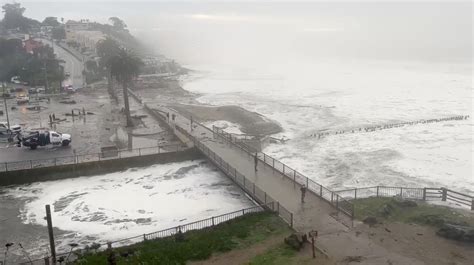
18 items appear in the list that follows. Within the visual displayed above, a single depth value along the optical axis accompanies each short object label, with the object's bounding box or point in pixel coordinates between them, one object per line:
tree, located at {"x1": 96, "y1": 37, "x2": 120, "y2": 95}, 73.68
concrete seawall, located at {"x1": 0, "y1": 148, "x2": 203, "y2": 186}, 33.84
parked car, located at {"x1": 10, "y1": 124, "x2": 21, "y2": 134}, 45.03
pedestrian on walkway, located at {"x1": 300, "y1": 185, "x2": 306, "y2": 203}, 26.58
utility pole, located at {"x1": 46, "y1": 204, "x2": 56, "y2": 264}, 20.08
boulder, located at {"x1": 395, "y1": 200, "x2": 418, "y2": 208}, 26.09
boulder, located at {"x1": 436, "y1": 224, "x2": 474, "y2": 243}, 21.81
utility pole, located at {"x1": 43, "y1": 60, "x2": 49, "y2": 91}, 73.09
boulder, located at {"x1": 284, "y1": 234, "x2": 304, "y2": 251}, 21.12
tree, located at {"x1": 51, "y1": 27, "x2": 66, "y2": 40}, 153.12
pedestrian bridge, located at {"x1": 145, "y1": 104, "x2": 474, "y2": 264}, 21.02
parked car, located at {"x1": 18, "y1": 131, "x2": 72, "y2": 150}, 39.69
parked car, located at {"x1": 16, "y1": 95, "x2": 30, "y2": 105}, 63.41
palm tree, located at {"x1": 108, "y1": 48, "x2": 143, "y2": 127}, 49.53
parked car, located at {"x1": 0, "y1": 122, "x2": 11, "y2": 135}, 44.75
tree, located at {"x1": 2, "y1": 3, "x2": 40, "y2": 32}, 166.00
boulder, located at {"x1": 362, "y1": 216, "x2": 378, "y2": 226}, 23.73
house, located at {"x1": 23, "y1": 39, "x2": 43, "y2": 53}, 99.38
